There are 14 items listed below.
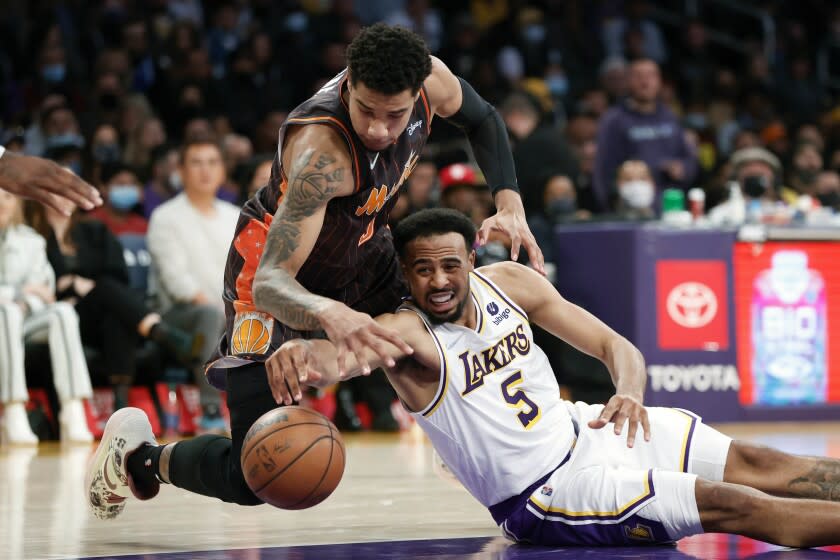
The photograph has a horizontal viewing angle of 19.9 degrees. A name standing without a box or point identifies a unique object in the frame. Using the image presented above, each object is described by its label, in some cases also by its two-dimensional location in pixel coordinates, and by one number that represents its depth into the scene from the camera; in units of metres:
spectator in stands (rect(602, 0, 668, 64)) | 26.17
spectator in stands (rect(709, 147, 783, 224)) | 15.46
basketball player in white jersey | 6.73
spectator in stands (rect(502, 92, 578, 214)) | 16.39
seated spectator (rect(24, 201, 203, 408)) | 13.97
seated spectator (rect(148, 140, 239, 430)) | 13.87
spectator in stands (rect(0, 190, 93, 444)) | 13.34
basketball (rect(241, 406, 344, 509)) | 6.63
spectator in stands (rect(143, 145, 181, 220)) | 16.43
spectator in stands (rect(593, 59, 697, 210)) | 16.64
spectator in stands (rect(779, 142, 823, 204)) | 19.36
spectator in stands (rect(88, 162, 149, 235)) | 15.35
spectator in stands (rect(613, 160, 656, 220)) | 15.58
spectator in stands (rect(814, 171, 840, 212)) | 18.14
